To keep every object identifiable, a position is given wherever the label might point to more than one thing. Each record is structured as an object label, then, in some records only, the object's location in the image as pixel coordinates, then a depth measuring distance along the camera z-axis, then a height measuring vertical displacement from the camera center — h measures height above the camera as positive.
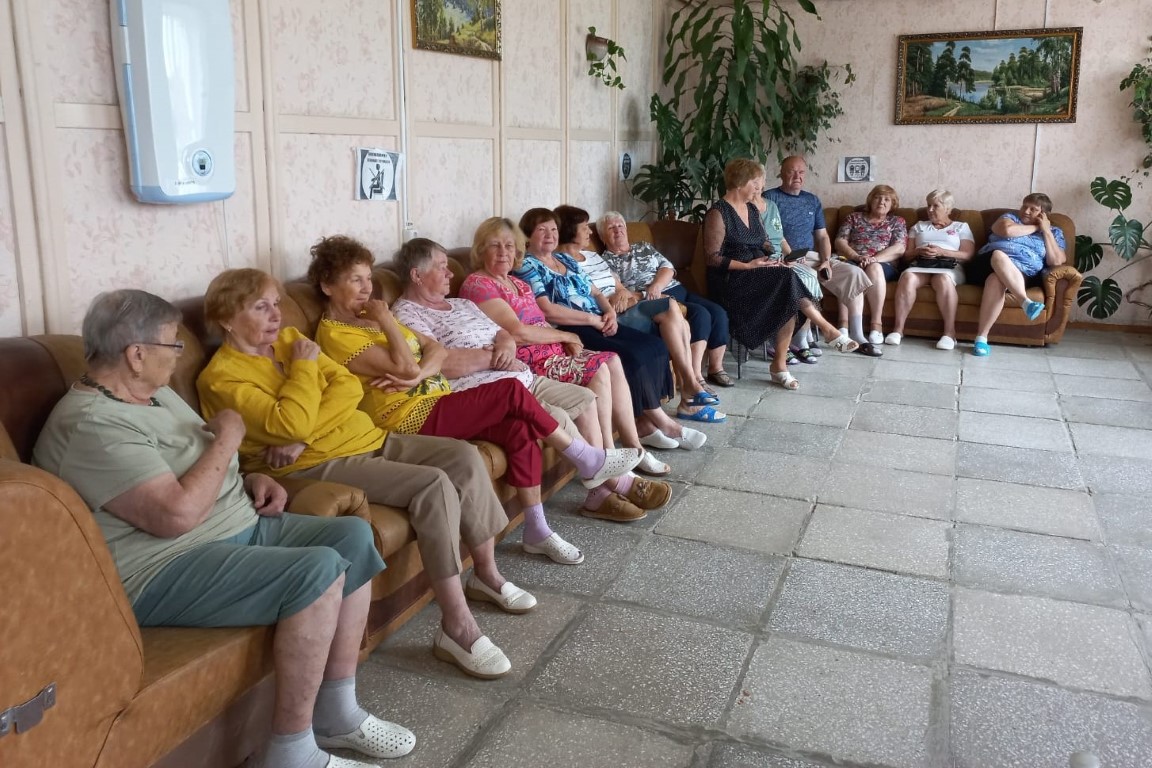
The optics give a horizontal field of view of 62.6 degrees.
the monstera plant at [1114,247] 6.95 -0.36
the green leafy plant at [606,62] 5.92 +0.88
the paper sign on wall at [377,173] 3.80 +0.12
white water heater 2.60 +0.31
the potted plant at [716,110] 6.67 +0.67
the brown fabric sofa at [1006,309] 6.59 -0.76
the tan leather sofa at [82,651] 1.50 -0.77
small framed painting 4.13 +0.80
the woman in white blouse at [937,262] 6.80 -0.43
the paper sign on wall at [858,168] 7.77 +0.27
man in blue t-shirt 6.64 -0.27
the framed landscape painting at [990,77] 7.18 +0.95
